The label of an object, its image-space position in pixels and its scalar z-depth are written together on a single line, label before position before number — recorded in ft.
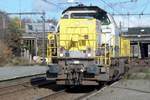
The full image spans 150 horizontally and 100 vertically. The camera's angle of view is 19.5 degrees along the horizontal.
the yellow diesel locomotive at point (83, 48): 61.98
